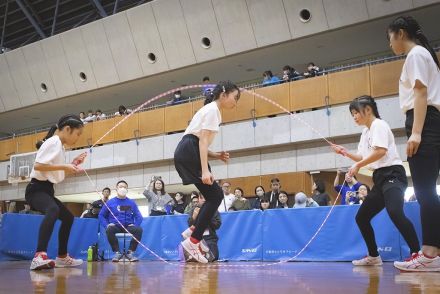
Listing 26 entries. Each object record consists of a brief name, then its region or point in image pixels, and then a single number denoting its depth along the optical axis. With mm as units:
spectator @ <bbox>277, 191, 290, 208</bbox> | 10078
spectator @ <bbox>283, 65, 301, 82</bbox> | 15172
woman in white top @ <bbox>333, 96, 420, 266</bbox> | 4598
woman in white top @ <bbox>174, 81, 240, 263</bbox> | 4414
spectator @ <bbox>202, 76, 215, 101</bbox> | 16391
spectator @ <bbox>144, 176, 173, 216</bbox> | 10367
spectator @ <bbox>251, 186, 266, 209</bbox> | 10992
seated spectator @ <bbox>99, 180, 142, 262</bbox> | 9023
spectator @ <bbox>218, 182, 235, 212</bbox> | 11380
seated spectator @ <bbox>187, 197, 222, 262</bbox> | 7996
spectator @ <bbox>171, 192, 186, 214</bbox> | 11792
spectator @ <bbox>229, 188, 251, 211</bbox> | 10938
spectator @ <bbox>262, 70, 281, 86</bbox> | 15508
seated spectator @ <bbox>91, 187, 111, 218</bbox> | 10961
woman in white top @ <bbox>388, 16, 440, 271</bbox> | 3725
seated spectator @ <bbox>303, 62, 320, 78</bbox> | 14812
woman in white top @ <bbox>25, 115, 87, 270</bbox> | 5035
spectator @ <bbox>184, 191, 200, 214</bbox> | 10275
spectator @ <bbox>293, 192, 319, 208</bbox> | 9483
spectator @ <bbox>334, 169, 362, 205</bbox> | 9227
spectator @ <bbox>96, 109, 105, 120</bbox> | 19511
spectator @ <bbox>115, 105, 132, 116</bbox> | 18828
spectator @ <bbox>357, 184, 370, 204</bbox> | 8625
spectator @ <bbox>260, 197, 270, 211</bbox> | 10062
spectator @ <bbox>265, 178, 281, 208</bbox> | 10477
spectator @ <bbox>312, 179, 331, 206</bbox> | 9562
